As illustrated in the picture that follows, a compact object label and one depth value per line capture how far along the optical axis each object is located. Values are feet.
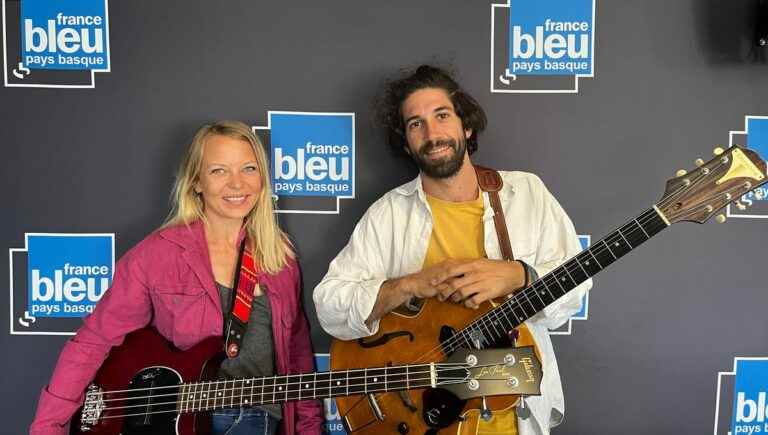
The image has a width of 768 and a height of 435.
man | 5.23
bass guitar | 4.85
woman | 5.30
